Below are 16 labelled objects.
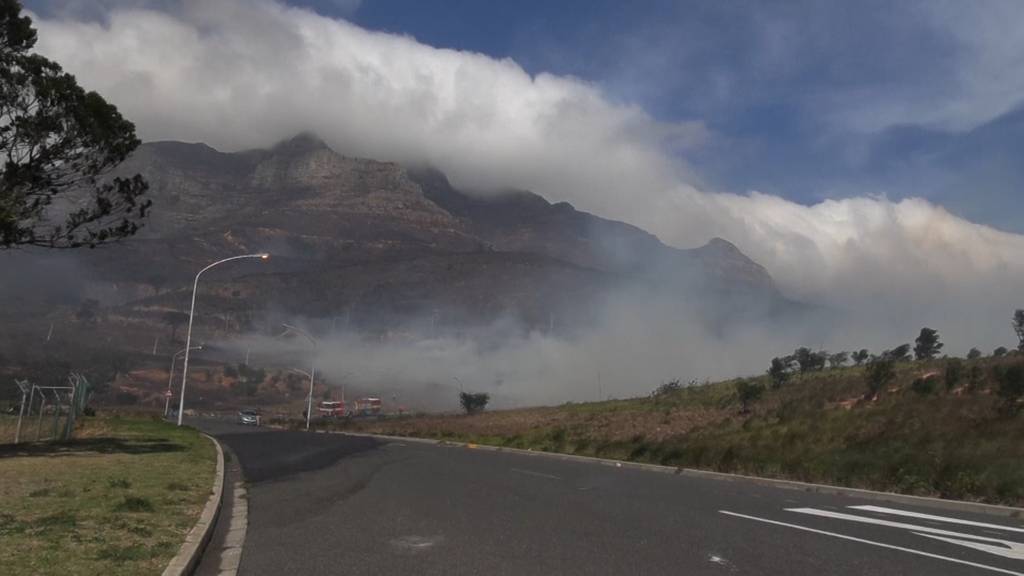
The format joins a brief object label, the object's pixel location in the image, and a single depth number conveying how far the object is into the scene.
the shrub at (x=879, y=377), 37.47
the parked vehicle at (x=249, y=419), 74.50
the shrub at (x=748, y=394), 43.34
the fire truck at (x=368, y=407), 102.81
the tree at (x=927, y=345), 59.41
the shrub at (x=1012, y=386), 22.32
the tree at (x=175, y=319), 145.88
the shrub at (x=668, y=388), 68.10
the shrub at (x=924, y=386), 31.20
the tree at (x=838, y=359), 64.44
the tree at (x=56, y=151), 20.41
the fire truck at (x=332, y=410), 95.55
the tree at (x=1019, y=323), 53.88
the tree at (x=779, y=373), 51.92
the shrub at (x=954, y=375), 31.38
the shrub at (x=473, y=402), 87.88
